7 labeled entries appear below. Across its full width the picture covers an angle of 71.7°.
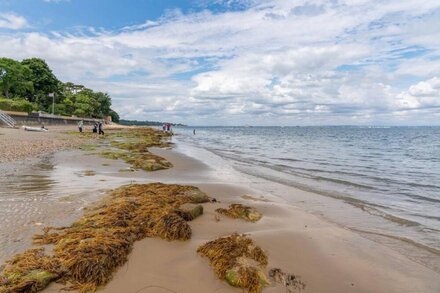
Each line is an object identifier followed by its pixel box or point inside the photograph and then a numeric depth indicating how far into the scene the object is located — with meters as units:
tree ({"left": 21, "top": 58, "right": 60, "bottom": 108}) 66.44
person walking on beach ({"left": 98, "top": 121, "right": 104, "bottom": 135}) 43.66
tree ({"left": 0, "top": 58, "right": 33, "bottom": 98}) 52.91
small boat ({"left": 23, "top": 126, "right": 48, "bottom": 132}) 35.84
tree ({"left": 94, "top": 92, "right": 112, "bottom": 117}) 110.44
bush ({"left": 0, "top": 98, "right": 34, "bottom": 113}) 44.69
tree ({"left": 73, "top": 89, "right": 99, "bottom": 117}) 85.62
